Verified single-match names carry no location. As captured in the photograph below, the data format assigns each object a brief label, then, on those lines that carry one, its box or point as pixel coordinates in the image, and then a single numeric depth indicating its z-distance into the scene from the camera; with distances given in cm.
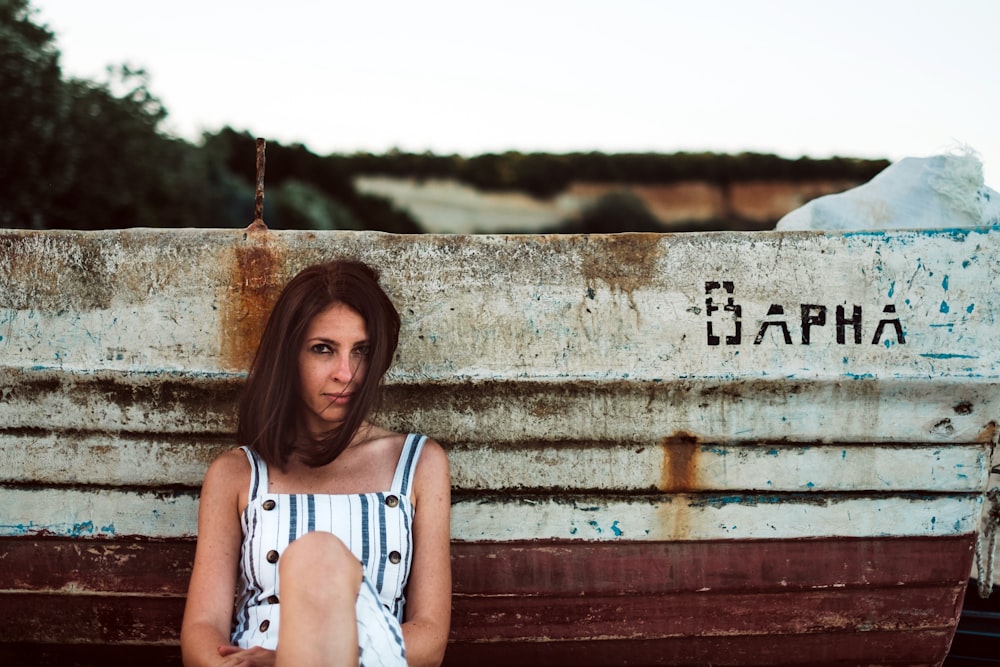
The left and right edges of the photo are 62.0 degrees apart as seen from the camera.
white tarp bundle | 272
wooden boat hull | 230
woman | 189
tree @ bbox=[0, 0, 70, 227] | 810
